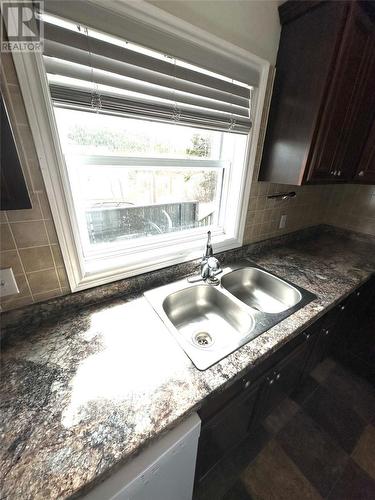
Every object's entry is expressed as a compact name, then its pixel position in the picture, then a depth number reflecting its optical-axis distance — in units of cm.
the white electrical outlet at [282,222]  159
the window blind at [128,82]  62
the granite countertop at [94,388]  44
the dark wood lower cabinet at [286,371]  79
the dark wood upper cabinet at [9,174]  56
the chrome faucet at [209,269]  114
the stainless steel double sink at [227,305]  89
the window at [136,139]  65
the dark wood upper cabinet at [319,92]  88
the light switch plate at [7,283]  71
